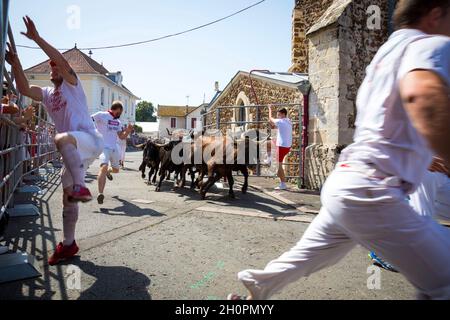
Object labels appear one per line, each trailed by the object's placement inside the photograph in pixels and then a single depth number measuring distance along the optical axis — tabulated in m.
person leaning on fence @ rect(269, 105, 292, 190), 8.64
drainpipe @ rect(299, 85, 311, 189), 9.17
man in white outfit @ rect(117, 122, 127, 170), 13.06
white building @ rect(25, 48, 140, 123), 36.59
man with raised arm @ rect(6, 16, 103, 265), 3.16
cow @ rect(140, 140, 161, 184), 9.51
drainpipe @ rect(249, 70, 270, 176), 8.93
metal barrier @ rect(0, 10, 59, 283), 2.93
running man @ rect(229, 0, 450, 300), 1.31
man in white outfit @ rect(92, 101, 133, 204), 6.40
